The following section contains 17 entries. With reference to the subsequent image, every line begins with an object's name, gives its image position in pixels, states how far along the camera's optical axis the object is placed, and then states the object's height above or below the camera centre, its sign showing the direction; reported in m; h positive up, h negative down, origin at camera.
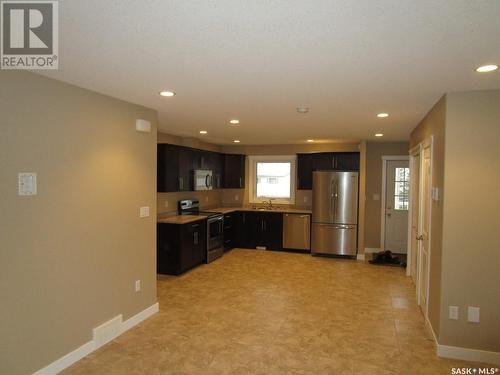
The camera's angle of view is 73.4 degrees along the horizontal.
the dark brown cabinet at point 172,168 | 5.53 +0.21
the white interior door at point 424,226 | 3.76 -0.52
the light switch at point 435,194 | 3.27 -0.10
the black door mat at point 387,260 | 6.28 -1.48
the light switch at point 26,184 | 2.43 -0.05
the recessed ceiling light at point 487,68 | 2.27 +0.80
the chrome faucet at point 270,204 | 7.96 -0.54
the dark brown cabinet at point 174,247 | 5.30 -1.09
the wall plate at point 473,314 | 2.97 -1.16
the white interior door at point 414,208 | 4.90 -0.39
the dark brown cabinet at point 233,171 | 7.84 +0.23
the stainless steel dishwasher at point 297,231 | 7.10 -1.06
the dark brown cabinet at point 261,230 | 7.35 -1.09
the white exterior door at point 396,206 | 6.95 -0.48
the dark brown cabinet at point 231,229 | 7.16 -1.07
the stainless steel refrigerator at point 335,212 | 6.69 -0.61
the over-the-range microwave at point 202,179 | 6.34 +0.02
